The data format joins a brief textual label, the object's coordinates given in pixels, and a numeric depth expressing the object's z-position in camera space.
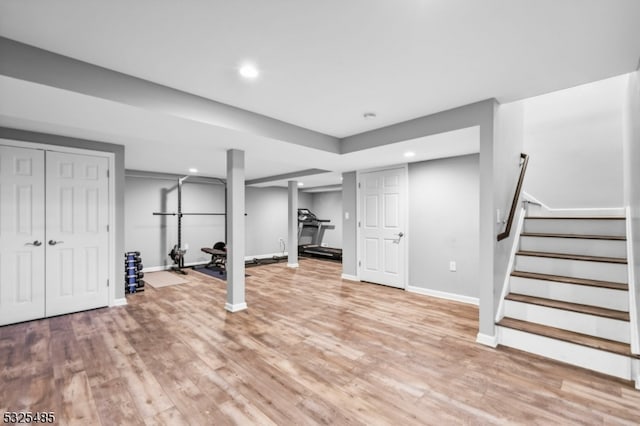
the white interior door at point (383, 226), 5.00
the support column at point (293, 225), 7.17
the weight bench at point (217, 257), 6.47
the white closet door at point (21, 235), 3.27
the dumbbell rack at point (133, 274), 4.70
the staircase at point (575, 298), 2.32
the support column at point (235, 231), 3.81
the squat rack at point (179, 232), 6.40
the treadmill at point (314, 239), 8.41
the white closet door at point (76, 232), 3.55
